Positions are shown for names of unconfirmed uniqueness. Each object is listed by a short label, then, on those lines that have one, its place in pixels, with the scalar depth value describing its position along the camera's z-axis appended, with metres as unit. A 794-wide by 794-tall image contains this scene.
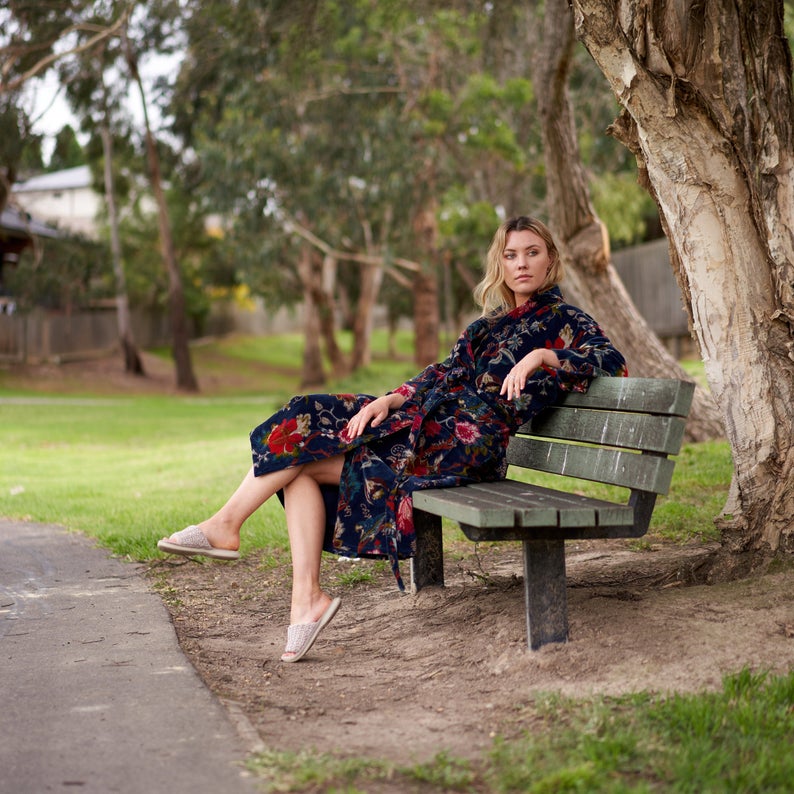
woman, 3.95
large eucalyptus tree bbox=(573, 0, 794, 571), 4.21
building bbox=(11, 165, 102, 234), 50.59
